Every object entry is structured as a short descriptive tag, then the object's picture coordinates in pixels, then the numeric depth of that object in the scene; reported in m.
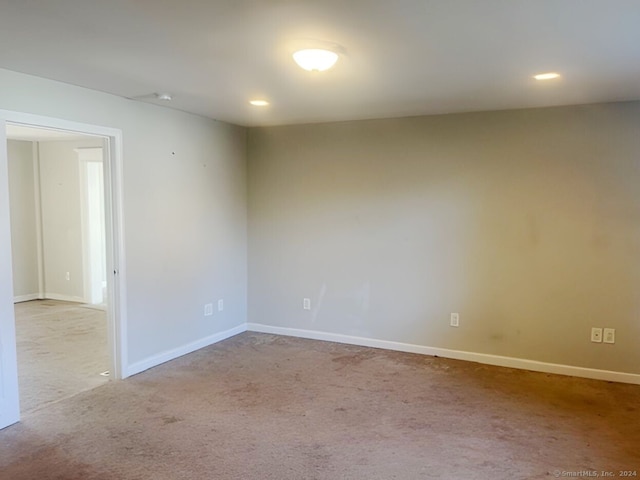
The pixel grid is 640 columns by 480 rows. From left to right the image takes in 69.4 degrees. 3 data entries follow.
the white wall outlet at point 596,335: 3.97
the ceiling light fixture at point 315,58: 2.52
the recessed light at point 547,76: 3.03
